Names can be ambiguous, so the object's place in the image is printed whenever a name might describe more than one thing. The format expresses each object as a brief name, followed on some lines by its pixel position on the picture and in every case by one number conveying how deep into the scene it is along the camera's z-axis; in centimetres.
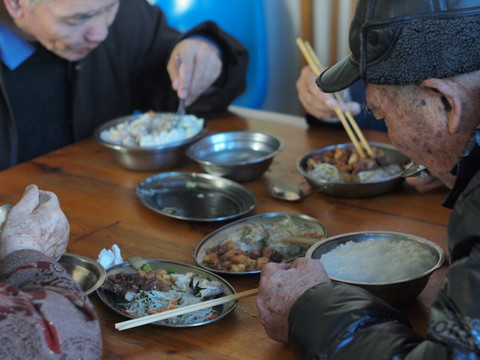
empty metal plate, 200
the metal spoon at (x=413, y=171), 169
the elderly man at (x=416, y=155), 102
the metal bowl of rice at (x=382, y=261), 136
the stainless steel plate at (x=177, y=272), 138
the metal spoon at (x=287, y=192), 204
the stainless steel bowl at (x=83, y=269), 150
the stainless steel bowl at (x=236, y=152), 220
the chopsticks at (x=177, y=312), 129
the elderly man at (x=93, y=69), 255
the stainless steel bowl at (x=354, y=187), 201
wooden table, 132
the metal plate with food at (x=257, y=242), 162
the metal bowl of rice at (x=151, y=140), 233
